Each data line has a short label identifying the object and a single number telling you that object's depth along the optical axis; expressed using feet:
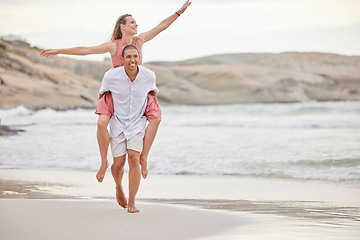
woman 30.60
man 30.32
